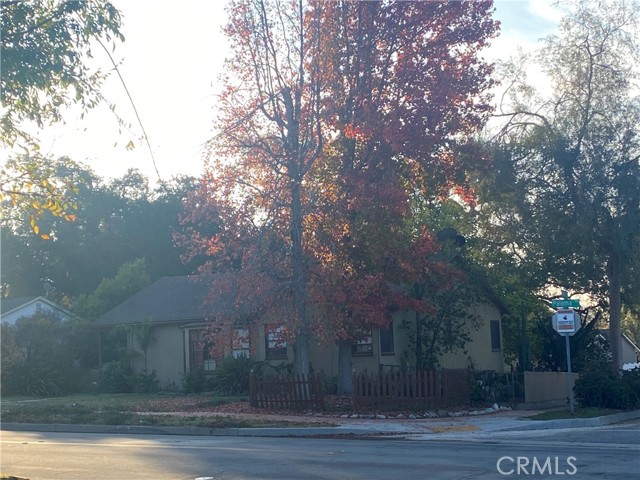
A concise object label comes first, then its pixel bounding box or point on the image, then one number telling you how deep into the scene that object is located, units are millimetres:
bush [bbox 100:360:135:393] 34219
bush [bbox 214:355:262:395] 30672
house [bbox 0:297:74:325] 44062
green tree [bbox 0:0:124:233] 11477
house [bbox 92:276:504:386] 30797
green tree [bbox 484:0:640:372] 28625
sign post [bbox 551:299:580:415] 21375
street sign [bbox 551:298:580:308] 21406
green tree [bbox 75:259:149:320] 41750
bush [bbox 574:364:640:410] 23500
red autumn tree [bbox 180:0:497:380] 24859
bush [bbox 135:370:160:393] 34019
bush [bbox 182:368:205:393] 32625
